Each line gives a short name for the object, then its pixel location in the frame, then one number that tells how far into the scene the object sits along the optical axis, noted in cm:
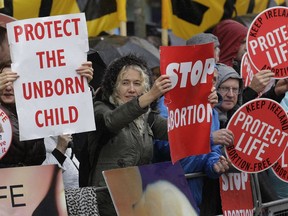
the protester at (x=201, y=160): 1345
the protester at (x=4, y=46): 1402
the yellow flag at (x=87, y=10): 1752
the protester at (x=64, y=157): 1213
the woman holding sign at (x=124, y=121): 1192
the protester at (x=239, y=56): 1373
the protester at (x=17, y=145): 1181
